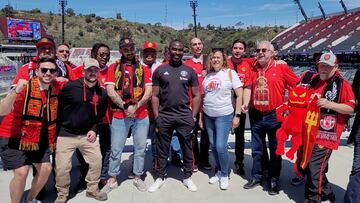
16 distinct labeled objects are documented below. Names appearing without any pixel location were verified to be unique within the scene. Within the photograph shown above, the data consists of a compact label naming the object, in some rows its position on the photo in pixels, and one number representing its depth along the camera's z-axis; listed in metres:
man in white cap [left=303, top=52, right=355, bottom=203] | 3.56
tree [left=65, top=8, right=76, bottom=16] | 88.09
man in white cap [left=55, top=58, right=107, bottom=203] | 3.73
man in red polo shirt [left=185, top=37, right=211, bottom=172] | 4.84
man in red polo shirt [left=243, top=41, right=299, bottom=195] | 4.12
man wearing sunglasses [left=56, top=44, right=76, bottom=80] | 3.97
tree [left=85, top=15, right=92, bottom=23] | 81.27
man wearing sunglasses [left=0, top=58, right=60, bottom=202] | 3.36
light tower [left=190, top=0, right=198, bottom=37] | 52.44
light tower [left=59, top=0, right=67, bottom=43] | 52.18
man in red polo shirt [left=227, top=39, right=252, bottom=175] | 4.52
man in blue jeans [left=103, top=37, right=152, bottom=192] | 4.12
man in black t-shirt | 4.13
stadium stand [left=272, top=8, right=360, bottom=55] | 40.57
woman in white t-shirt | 4.24
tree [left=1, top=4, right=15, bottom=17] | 76.03
